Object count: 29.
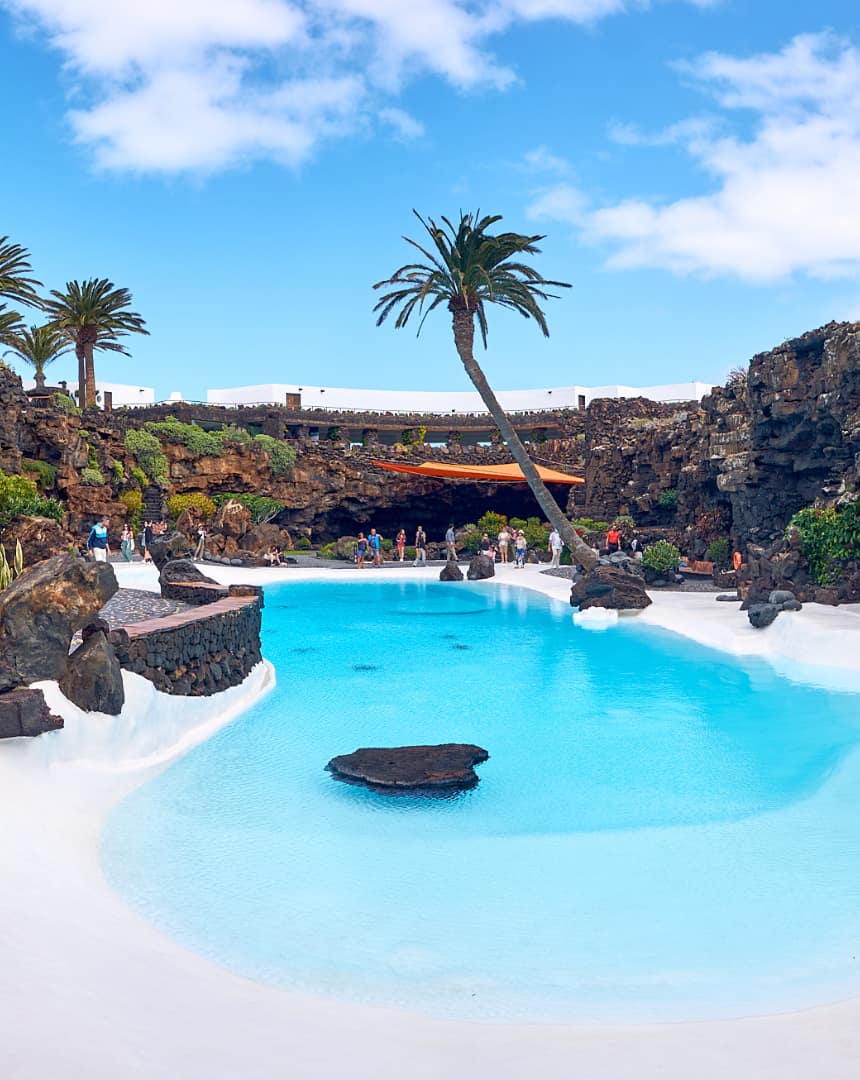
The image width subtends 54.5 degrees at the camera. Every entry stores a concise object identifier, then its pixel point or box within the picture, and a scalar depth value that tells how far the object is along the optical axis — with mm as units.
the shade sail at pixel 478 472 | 33781
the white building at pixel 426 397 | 60094
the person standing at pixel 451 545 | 30281
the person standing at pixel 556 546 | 29234
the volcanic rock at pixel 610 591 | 19281
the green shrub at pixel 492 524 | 34906
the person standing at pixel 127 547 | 27094
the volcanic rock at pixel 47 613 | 7227
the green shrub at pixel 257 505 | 35875
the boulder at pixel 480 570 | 26531
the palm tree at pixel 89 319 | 35219
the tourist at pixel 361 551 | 29547
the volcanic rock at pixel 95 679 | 7500
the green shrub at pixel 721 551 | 25531
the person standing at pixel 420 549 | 30969
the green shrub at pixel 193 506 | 34406
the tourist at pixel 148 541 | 26522
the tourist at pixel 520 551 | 28953
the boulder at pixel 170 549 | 22109
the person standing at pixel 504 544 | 31188
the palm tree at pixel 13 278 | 30078
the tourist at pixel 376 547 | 30219
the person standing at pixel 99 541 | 21453
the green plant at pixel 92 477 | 30922
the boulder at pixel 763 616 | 15359
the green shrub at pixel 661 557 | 23281
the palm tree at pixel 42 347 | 39188
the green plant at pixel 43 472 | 28609
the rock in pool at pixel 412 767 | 7969
